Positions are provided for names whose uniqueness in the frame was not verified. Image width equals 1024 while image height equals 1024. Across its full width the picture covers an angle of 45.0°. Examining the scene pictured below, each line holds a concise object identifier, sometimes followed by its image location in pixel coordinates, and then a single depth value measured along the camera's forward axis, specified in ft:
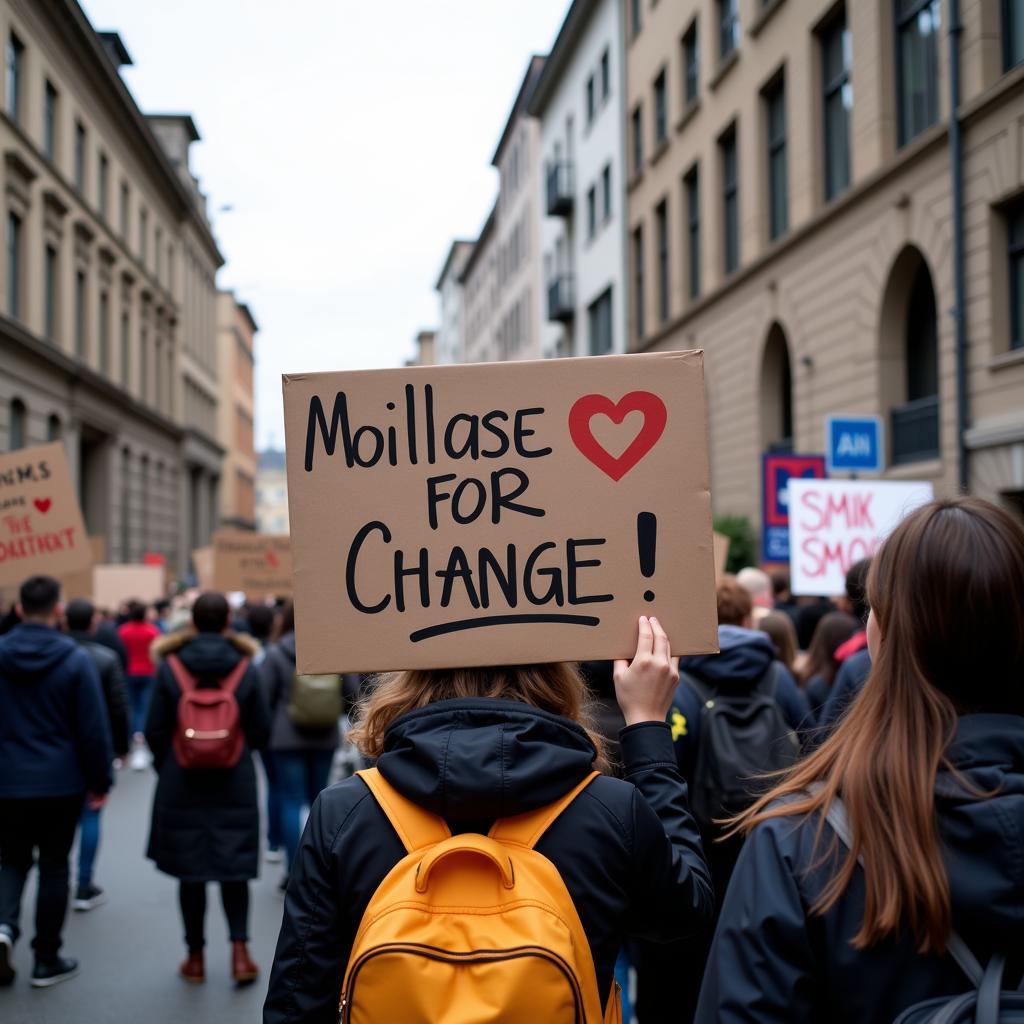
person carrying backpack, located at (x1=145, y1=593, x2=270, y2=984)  19.51
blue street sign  38.65
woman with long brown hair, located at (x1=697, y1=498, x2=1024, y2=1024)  5.43
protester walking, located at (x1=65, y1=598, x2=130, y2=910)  24.84
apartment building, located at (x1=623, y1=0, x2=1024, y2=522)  46.98
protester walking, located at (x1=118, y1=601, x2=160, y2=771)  47.34
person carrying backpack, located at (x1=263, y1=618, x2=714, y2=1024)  6.47
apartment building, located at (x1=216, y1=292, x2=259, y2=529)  234.17
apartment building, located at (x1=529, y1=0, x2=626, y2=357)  106.01
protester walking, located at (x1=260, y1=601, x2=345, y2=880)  25.14
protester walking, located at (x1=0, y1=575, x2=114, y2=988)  19.81
